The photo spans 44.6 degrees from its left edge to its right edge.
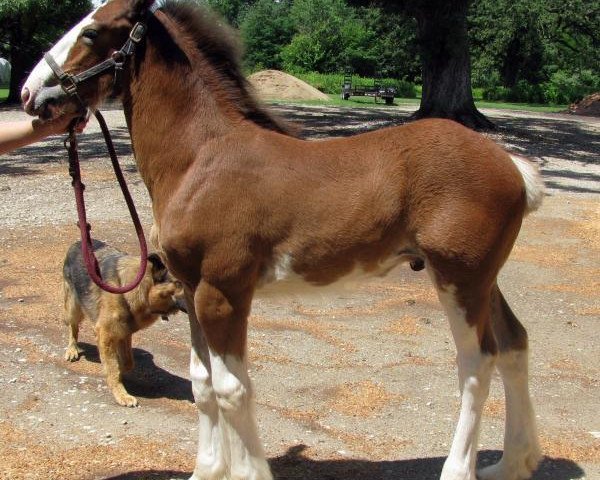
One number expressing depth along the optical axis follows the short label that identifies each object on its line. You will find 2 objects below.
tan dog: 5.69
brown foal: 3.58
